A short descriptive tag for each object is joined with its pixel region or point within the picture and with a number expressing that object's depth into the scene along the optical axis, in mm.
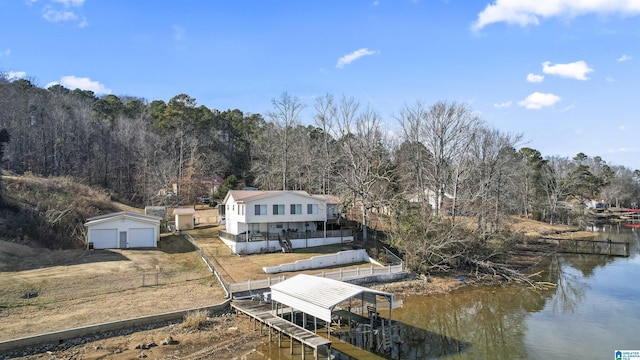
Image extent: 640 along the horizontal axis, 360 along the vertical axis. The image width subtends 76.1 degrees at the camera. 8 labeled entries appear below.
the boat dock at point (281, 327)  17141
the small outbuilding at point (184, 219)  42025
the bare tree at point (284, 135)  52031
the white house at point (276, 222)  34281
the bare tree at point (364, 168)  39688
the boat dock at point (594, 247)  46250
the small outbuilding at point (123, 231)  32062
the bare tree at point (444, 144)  40375
